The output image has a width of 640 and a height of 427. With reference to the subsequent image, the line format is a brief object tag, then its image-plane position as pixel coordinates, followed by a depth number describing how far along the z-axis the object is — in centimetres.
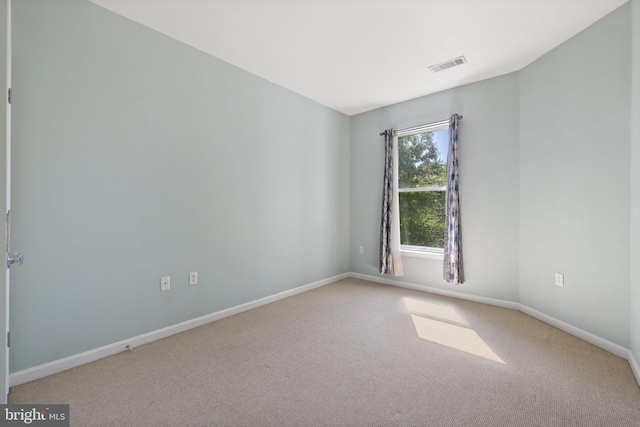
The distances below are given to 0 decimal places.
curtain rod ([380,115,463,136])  339
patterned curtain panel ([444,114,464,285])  336
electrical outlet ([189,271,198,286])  258
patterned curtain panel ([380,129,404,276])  396
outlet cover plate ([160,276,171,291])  239
